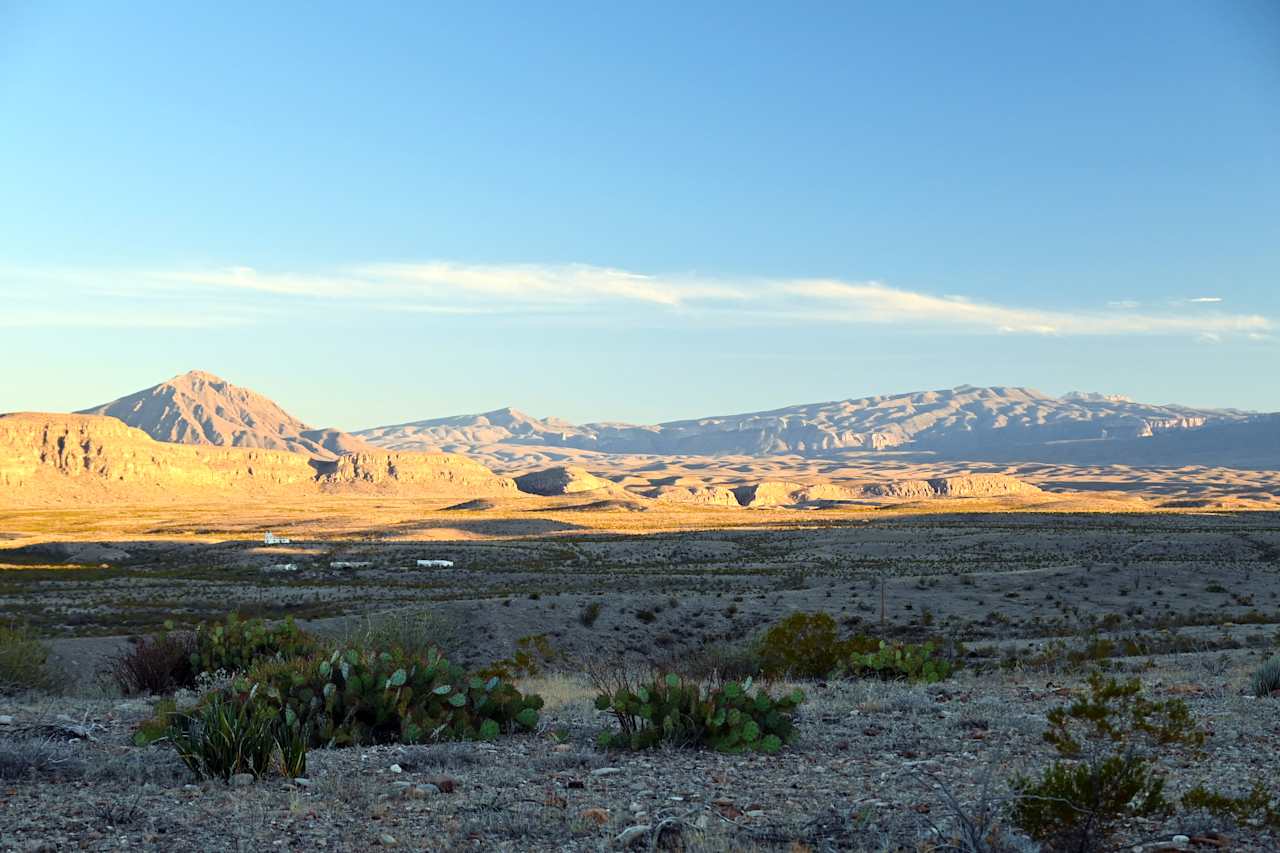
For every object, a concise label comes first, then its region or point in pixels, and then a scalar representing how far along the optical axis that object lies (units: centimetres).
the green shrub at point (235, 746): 854
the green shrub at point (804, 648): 1811
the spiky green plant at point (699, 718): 968
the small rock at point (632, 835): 664
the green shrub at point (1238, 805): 635
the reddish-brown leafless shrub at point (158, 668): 1627
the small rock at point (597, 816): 716
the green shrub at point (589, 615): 3447
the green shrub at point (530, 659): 1777
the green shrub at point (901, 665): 1586
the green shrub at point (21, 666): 1598
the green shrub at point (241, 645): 1623
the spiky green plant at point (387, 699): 1038
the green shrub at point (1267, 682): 1234
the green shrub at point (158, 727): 976
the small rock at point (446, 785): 813
